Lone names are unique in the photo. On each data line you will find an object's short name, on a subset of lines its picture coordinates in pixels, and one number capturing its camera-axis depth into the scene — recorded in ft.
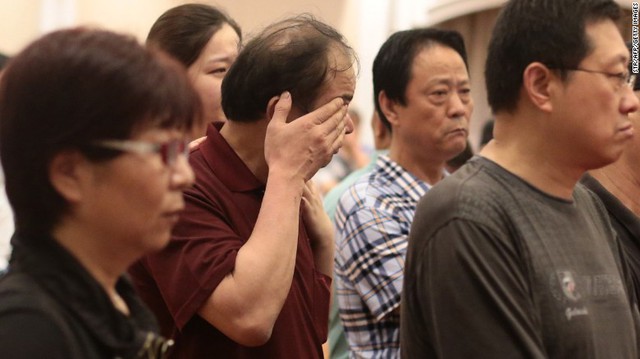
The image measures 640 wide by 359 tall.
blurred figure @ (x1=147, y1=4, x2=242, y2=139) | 17.24
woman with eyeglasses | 8.99
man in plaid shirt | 18.29
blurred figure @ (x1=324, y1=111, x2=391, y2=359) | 21.95
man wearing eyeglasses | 12.32
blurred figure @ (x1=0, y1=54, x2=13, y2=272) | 18.99
